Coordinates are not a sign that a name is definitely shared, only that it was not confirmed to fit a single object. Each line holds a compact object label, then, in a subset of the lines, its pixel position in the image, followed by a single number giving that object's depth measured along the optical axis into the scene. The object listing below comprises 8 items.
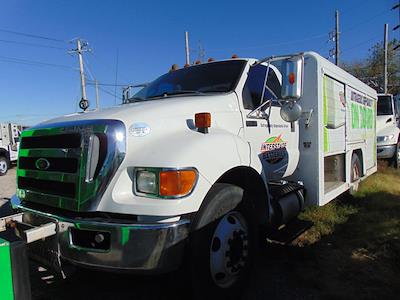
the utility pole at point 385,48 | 36.41
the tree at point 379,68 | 49.97
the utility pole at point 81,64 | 36.28
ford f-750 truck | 2.63
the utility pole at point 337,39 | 36.05
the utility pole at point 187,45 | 32.22
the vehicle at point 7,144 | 16.72
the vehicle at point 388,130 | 11.31
